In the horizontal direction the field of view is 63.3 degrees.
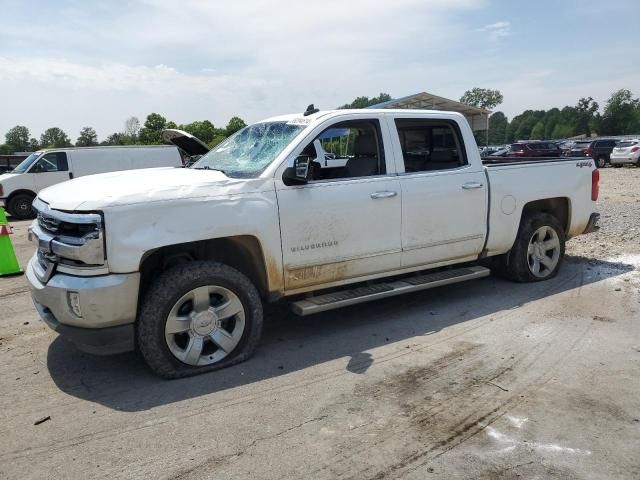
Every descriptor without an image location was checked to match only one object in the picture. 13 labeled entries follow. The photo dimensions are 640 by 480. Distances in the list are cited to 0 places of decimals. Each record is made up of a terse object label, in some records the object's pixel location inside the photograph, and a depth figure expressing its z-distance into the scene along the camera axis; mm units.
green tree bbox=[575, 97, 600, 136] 101125
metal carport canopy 18806
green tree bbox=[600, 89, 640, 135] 90250
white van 15391
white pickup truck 3609
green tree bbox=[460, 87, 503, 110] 129875
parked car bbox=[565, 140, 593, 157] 29456
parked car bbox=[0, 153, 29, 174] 28506
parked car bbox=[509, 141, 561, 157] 29547
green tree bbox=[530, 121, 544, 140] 114688
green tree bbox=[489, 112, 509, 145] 120912
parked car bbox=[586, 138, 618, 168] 31500
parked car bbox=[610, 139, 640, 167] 28375
